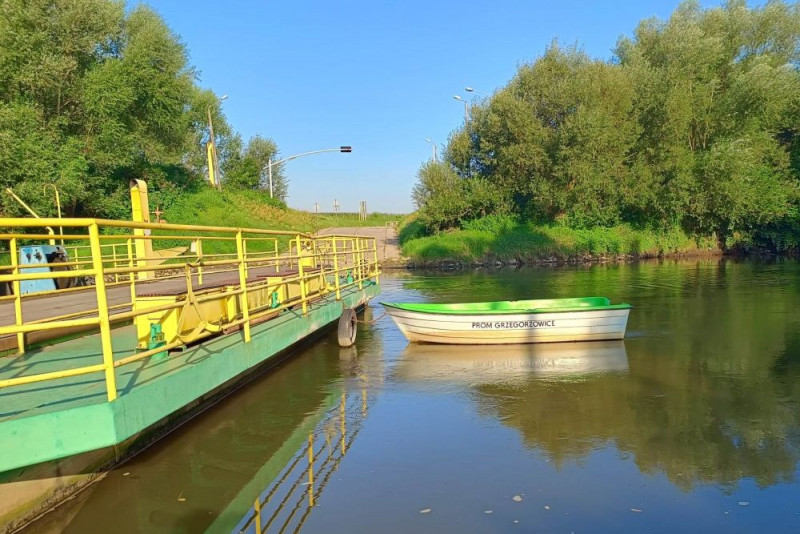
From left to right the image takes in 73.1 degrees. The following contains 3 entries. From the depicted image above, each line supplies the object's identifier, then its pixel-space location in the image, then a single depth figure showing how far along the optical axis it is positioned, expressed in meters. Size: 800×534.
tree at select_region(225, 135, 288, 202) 65.38
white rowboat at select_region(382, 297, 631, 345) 10.65
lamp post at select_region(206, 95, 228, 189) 45.01
